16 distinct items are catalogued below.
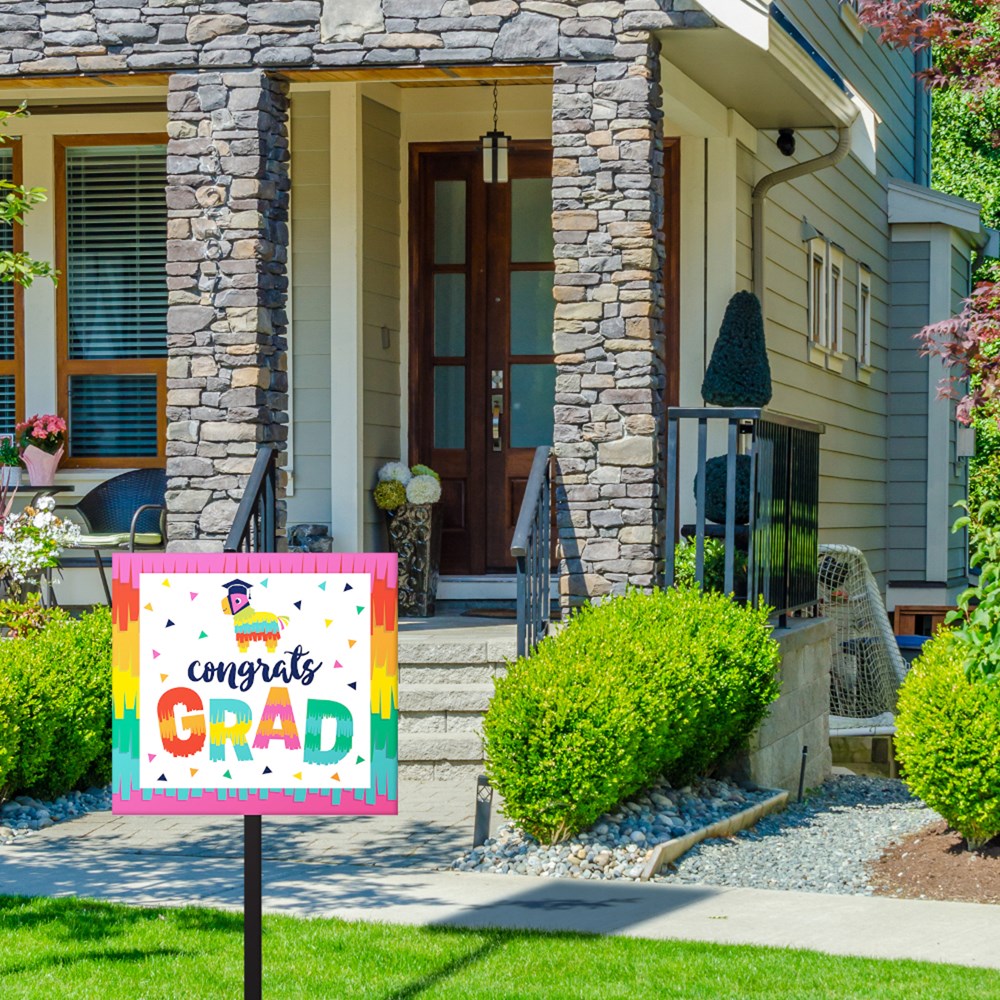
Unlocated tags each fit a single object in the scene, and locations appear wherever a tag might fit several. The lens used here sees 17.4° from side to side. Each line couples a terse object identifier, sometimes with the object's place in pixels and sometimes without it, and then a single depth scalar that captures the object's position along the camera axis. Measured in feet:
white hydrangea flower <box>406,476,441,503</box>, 62.84
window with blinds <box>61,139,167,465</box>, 66.77
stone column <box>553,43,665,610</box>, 51.44
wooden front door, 66.62
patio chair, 63.45
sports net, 70.91
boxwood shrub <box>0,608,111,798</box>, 44.78
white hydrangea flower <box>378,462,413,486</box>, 63.30
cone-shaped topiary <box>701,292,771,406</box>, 60.59
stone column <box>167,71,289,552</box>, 53.39
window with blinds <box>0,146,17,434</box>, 67.49
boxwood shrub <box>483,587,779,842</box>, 40.13
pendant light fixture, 63.96
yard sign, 26.87
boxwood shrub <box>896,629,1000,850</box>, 41.23
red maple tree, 49.96
